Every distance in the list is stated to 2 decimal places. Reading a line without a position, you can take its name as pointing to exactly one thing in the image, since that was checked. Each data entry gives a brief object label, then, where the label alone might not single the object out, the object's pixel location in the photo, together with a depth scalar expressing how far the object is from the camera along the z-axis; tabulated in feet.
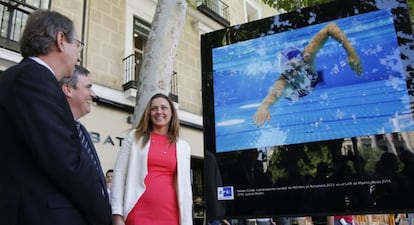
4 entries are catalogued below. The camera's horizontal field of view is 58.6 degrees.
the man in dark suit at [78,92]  7.22
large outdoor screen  6.10
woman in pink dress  7.68
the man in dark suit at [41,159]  4.61
